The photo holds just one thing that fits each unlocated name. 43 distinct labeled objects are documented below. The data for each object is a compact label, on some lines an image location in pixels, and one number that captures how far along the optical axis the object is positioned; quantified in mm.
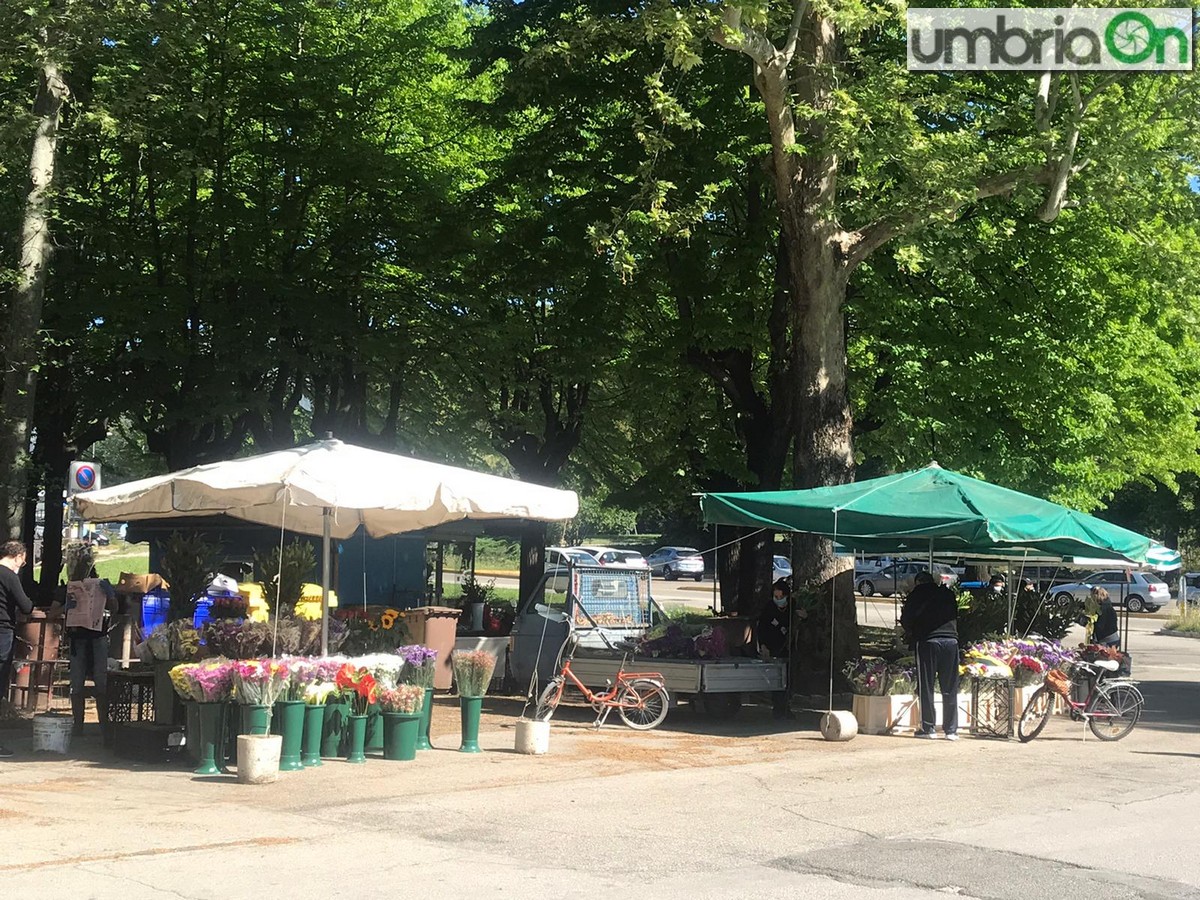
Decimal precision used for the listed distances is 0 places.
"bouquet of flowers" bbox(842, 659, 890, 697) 14867
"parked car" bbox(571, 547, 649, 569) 38469
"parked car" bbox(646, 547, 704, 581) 68750
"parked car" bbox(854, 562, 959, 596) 52928
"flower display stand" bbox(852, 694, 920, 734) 14688
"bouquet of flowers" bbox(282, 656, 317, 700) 11148
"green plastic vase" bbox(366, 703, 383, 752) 11867
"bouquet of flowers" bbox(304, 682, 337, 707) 11305
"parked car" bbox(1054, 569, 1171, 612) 51094
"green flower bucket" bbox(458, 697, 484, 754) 12508
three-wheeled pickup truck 15328
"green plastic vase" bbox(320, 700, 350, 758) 11609
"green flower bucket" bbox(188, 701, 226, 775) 10867
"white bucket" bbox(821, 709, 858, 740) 13969
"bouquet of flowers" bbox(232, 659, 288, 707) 10758
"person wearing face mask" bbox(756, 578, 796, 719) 17891
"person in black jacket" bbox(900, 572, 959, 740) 14422
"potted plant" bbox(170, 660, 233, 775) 10875
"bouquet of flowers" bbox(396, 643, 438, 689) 12359
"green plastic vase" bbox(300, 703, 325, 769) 11242
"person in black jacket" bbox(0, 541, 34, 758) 11633
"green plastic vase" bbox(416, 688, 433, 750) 12420
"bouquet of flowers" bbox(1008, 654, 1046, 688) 15328
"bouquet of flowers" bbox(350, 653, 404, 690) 11859
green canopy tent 13820
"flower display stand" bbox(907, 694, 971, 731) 14945
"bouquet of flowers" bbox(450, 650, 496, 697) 12438
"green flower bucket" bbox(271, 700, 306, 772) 10984
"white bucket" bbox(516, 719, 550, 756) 12461
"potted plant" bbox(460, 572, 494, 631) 22981
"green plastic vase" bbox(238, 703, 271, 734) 10797
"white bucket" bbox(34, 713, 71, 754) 11938
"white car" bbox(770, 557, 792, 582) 58631
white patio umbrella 11406
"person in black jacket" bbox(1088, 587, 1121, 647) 19500
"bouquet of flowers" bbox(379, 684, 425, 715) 11773
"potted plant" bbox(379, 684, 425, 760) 11719
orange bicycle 14516
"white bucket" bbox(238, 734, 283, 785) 10219
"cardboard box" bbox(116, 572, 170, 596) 16844
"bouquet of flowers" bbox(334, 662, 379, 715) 11570
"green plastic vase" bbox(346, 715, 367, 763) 11523
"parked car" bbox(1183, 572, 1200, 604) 52353
